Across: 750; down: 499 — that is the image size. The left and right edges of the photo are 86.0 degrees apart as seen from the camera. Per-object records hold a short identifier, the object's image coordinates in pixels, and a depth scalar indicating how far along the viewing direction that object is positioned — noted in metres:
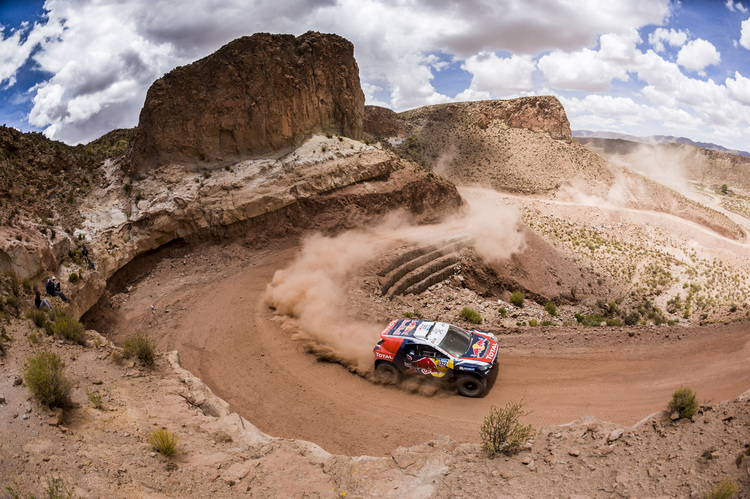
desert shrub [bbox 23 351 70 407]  6.91
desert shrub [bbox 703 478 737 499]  4.62
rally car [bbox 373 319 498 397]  9.81
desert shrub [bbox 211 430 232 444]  7.52
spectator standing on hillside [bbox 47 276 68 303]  12.32
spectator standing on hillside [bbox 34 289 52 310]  11.05
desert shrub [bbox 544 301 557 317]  17.54
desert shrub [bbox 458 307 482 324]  14.39
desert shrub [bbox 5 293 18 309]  10.45
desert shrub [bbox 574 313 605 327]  15.13
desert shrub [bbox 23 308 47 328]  10.18
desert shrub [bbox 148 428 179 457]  6.55
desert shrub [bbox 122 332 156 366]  9.59
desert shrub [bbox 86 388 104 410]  7.47
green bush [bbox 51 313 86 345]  9.88
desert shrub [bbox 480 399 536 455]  7.17
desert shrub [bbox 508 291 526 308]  18.58
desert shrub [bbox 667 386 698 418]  6.74
